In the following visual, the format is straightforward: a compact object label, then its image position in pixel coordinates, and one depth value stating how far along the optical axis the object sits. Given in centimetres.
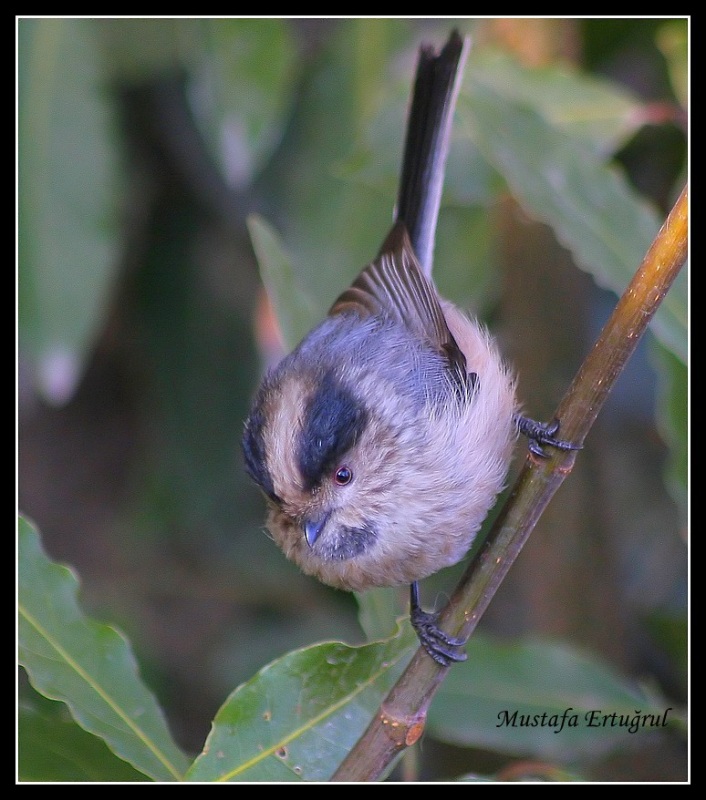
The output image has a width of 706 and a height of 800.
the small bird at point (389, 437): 330
